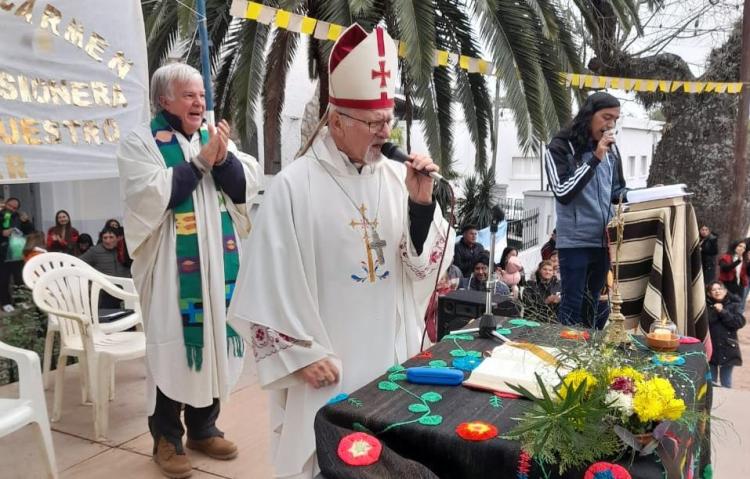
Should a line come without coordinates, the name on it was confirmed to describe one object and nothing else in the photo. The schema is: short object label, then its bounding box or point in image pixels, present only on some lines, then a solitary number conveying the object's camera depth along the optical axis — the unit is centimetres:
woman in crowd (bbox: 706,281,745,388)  528
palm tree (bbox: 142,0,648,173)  621
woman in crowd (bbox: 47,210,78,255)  771
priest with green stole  302
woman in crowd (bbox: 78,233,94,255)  786
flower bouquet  135
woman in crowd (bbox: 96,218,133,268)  640
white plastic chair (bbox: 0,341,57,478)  277
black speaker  437
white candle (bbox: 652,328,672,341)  206
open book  169
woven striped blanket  322
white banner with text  359
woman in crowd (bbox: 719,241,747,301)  779
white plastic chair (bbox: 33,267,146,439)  364
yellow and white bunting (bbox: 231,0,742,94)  522
